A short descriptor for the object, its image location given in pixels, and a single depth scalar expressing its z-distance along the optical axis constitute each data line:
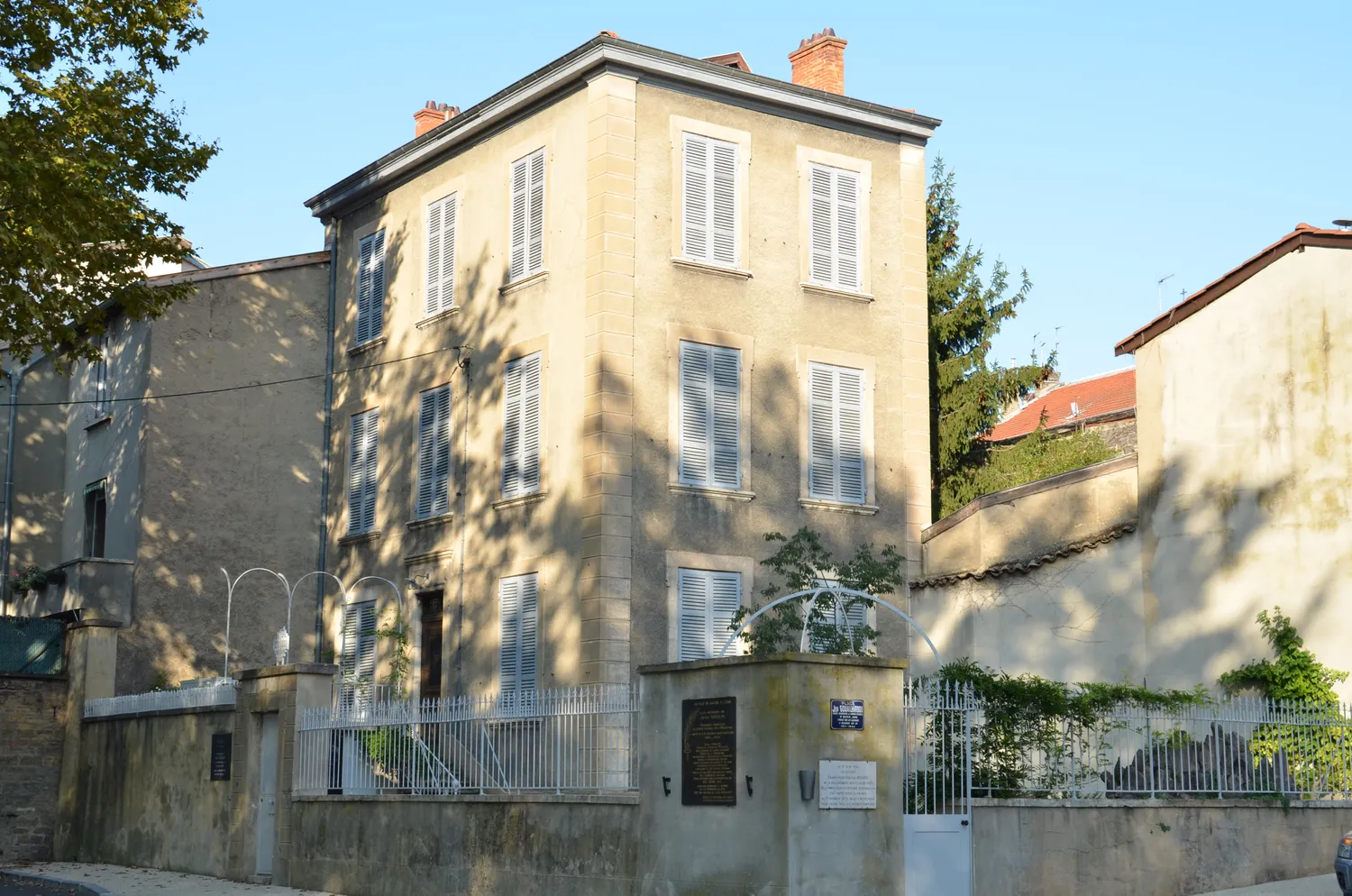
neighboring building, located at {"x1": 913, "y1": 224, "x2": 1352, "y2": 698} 21.02
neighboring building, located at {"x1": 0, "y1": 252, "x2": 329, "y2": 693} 25.89
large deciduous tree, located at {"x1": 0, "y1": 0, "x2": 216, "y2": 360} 19.70
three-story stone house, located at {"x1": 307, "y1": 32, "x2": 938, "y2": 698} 22.05
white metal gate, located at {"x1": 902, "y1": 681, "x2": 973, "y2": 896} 14.20
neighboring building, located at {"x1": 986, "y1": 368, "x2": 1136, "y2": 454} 39.31
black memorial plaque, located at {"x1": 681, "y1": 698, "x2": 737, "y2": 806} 13.81
